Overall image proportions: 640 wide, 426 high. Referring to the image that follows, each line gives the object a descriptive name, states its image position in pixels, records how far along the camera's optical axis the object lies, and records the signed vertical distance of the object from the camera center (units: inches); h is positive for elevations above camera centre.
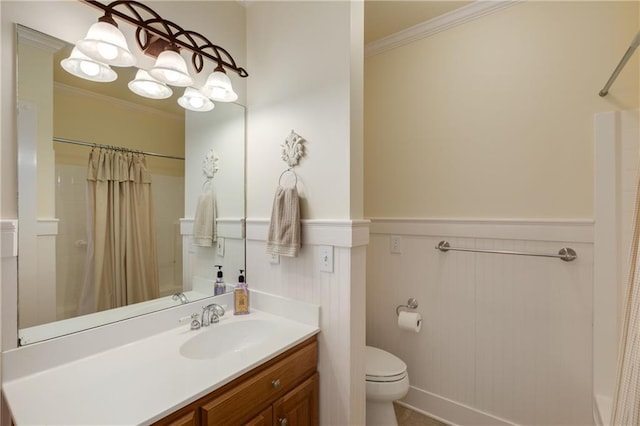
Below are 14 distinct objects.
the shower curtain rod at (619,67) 43.4 +24.5
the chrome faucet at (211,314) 57.0 -20.4
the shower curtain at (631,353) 32.0 -16.7
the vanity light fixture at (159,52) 42.6 +26.5
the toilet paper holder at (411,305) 80.0 -25.6
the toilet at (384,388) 63.4 -38.6
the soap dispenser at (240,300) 63.7 -19.4
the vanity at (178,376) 33.4 -22.3
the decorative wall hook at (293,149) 59.3 +13.3
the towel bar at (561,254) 60.6 -9.0
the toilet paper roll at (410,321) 73.9 -28.0
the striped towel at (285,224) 57.1 -2.4
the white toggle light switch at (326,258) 55.2 -8.8
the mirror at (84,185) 40.6 +4.8
